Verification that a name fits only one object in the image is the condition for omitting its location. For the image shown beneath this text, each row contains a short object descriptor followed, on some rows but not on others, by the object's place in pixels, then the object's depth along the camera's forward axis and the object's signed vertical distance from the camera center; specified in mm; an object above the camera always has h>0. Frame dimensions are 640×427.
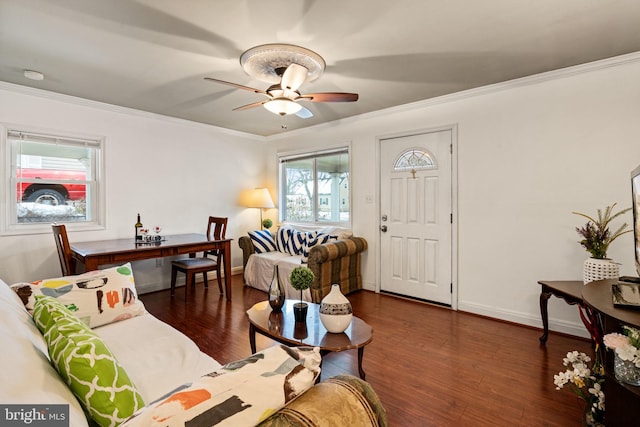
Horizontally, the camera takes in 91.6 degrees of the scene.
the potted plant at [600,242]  2285 -250
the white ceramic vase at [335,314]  1904 -634
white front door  3576 -66
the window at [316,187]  4570 +377
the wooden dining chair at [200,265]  3730 -657
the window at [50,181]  3305 +361
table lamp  5039 +185
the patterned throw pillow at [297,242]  4301 -426
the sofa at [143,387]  648 -418
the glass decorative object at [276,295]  2219 -597
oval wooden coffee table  1796 -754
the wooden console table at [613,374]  1234 -739
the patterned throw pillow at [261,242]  4484 -444
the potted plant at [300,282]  2089 -476
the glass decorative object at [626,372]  1307 -693
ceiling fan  2330 +1173
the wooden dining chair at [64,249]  2812 -337
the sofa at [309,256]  3590 -602
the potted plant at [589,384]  1524 -884
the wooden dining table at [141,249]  2818 -379
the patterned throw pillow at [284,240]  4438 -418
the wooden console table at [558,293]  2295 -635
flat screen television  1551 +24
